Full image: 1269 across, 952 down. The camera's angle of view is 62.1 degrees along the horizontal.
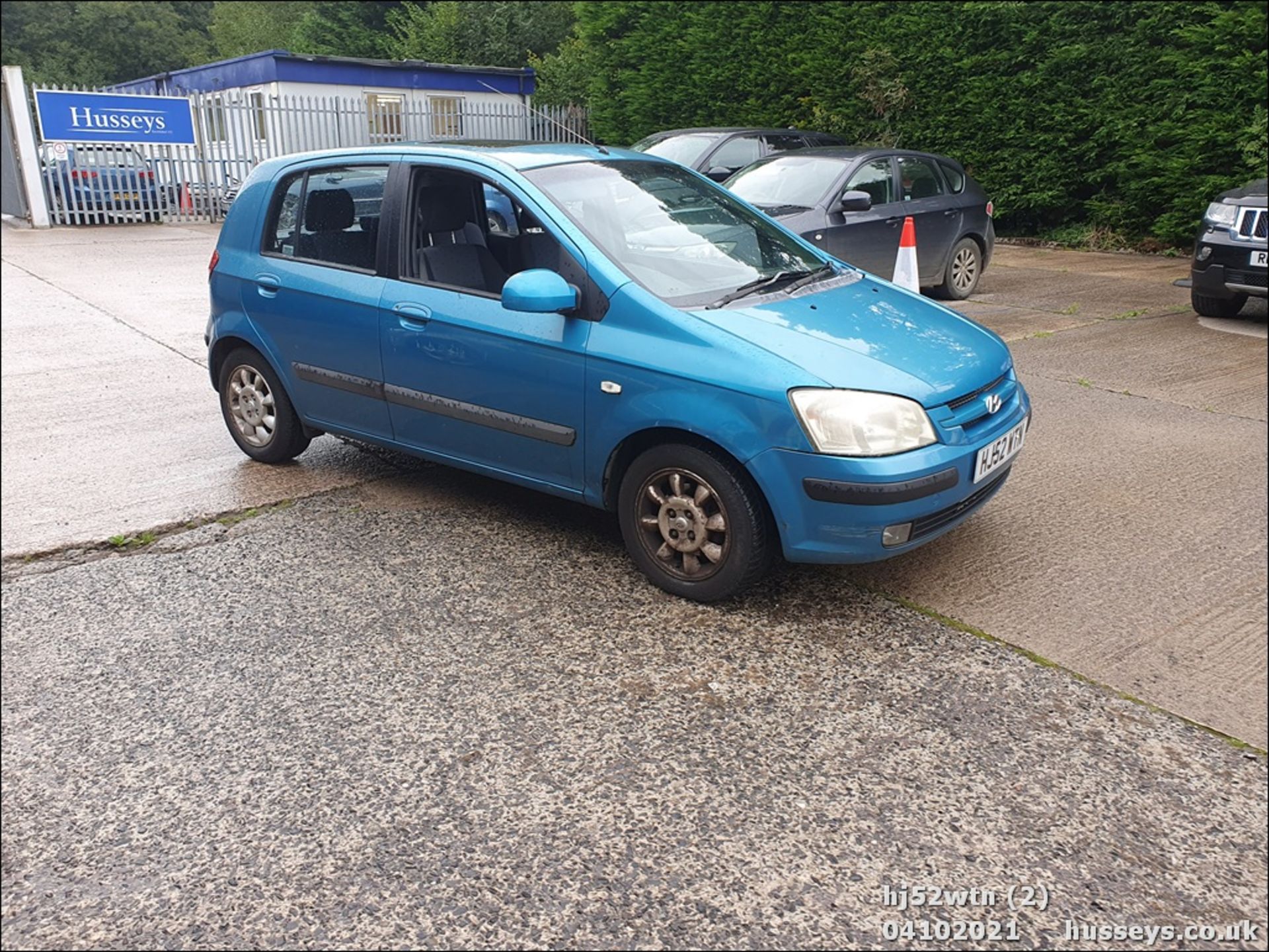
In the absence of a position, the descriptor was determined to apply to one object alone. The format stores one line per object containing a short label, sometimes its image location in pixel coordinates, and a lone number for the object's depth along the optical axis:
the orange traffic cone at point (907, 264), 7.91
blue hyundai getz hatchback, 3.45
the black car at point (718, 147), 11.73
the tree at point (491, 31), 34.78
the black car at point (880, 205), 8.80
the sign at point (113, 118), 16.39
